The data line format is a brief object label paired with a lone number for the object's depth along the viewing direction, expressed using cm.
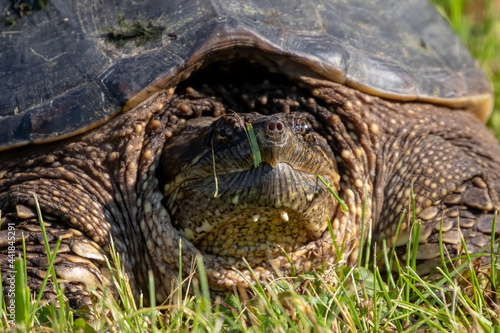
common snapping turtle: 498
